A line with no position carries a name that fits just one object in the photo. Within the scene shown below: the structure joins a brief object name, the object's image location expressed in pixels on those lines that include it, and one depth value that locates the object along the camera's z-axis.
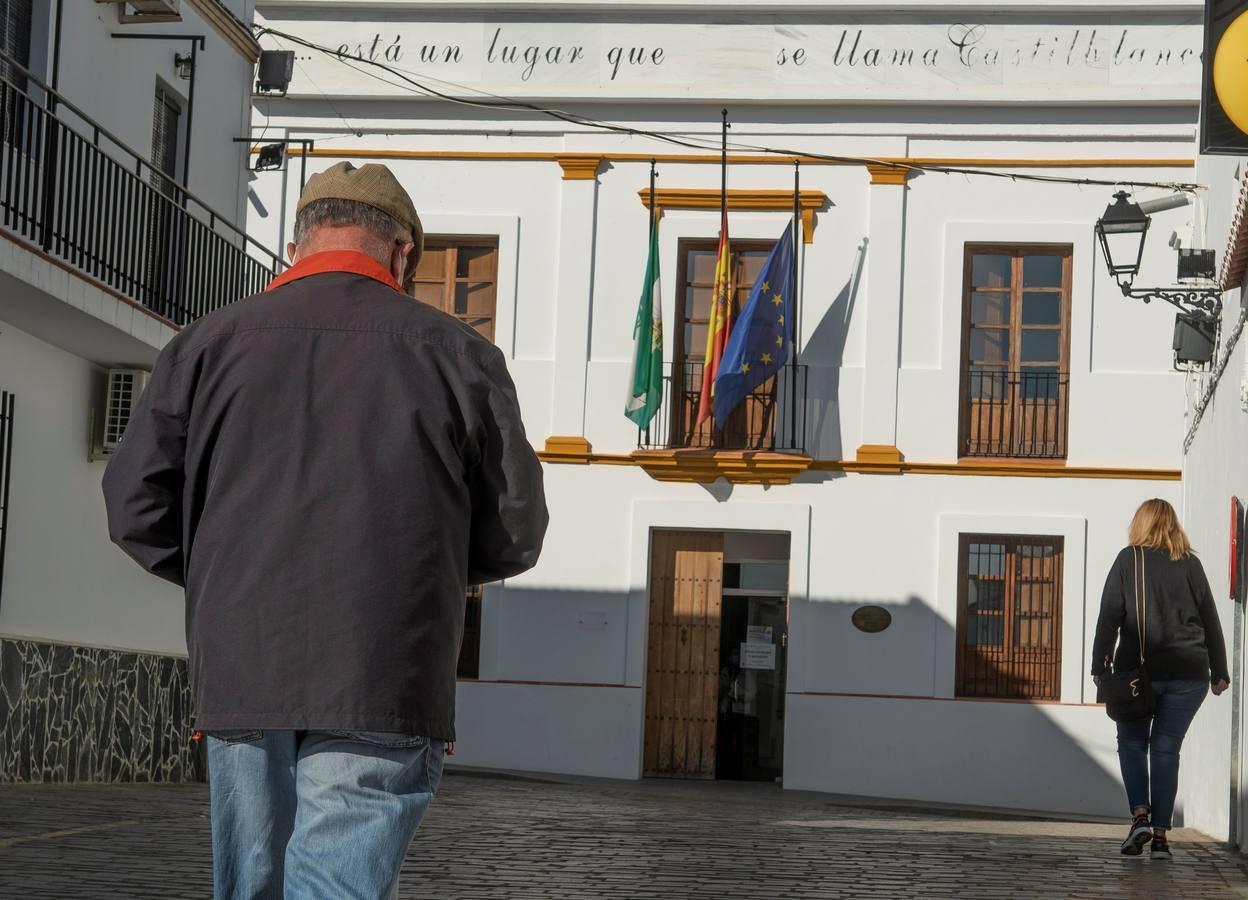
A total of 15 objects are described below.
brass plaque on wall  21.91
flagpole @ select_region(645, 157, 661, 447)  22.20
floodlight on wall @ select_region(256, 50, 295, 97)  21.22
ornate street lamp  14.88
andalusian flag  21.86
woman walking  9.66
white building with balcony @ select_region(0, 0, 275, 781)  13.58
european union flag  21.59
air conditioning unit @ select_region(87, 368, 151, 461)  15.54
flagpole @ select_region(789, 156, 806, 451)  22.11
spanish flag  21.84
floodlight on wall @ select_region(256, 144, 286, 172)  20.83
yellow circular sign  6.11
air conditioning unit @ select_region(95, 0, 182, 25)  15.77
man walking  3.12
